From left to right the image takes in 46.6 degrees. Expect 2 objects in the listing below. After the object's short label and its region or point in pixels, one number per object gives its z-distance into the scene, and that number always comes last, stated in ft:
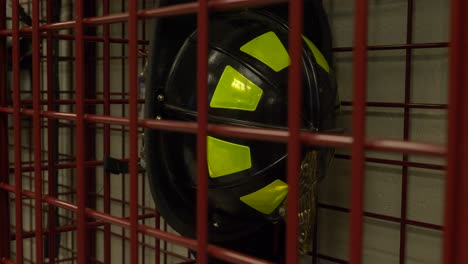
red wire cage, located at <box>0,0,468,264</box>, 1.28
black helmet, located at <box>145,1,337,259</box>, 2.73
